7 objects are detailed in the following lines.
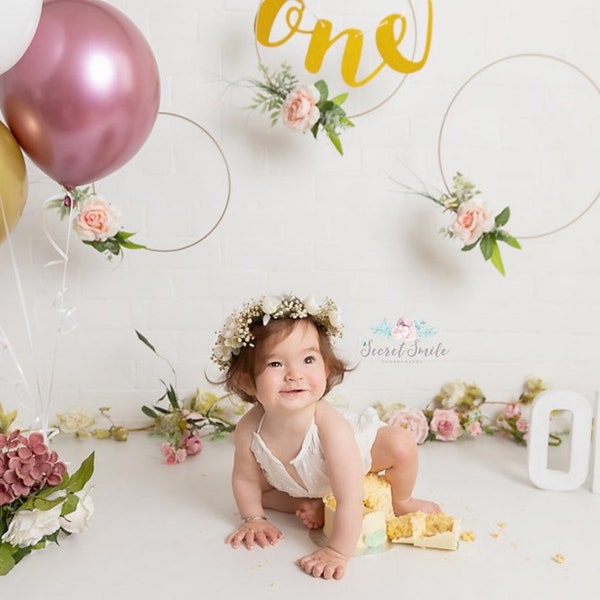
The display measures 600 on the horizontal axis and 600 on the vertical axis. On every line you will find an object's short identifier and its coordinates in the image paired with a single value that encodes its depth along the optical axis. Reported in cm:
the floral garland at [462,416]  275
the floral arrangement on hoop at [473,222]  255
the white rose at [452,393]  281
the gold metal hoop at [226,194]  265
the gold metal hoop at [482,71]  263
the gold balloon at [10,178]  181
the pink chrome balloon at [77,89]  183
